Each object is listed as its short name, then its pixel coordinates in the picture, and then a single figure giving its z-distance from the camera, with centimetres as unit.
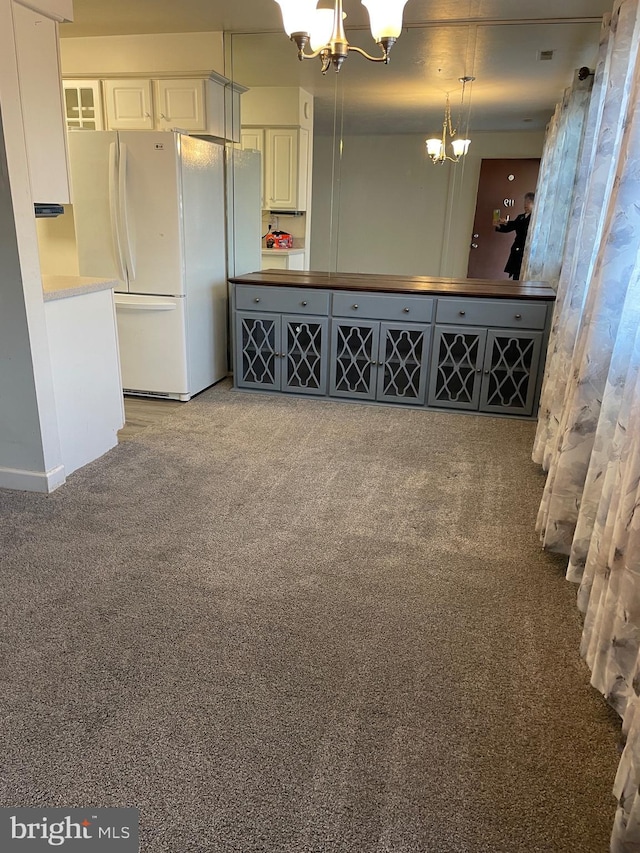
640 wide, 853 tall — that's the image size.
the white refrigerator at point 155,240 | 376
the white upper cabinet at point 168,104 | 421
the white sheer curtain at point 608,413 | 146
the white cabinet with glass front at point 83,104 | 439
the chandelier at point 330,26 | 211
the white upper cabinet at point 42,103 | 245
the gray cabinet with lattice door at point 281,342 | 421
